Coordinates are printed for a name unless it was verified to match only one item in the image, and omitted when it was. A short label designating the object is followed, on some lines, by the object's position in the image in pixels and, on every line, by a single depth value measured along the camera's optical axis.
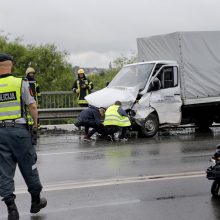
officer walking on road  5.44
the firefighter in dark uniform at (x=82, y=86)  15.66
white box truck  13.44
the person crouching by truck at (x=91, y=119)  13.24
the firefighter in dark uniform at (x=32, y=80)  13.88
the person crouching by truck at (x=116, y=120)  12.77
